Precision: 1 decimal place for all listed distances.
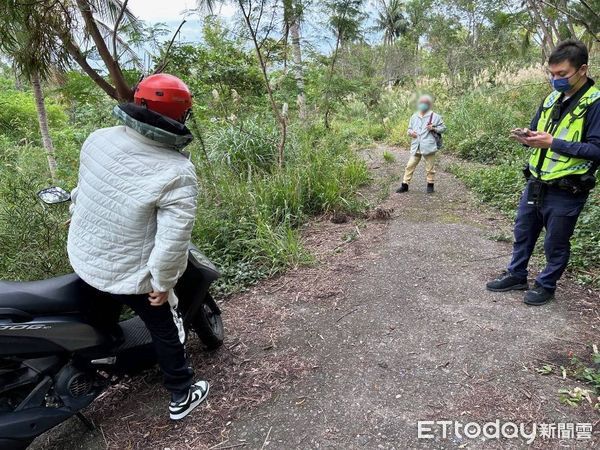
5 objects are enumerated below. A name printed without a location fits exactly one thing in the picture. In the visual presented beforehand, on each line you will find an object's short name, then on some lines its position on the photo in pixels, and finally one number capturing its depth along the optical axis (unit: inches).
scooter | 69.6
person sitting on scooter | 70.5
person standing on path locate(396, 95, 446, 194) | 232.4
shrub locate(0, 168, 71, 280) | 121.7
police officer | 100.3
